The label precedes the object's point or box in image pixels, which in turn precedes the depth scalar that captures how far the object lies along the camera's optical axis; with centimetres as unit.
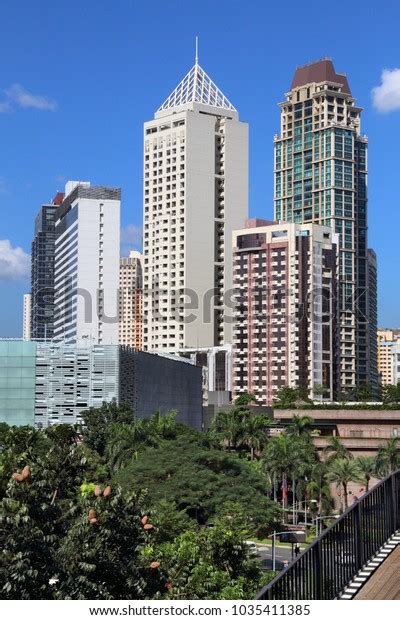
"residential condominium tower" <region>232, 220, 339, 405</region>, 16712
